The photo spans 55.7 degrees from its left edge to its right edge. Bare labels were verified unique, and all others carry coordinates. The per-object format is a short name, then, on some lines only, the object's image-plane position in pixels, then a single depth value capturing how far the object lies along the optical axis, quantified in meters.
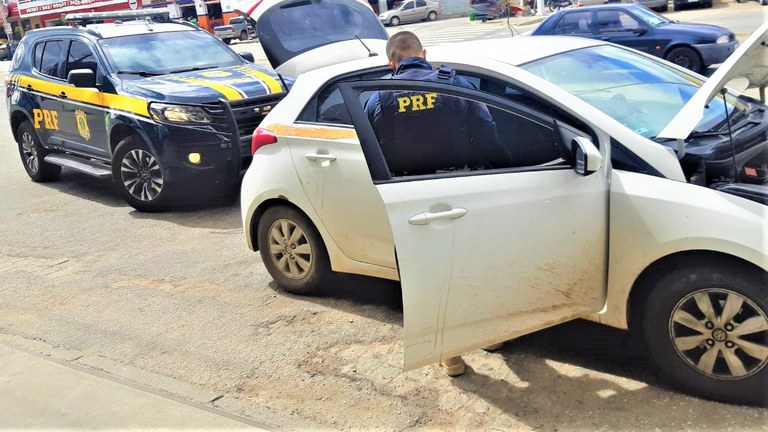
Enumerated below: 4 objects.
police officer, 3.35
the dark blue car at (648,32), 12.54
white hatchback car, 3.00
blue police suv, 7.00
